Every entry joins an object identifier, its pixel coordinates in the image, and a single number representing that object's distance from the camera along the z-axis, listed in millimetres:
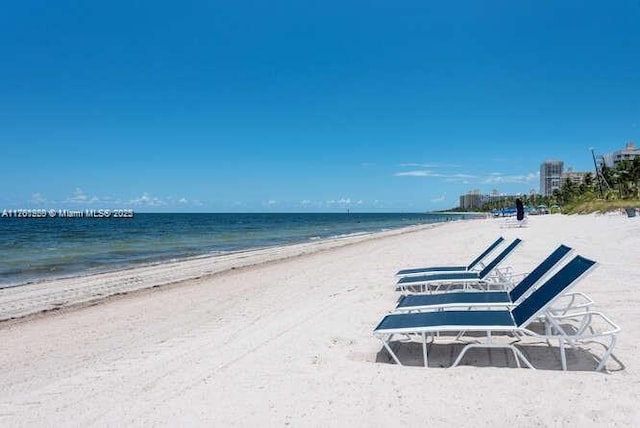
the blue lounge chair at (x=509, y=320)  4066
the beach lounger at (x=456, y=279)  7445
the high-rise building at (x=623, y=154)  102788
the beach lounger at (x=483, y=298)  5090
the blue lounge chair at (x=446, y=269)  8391
